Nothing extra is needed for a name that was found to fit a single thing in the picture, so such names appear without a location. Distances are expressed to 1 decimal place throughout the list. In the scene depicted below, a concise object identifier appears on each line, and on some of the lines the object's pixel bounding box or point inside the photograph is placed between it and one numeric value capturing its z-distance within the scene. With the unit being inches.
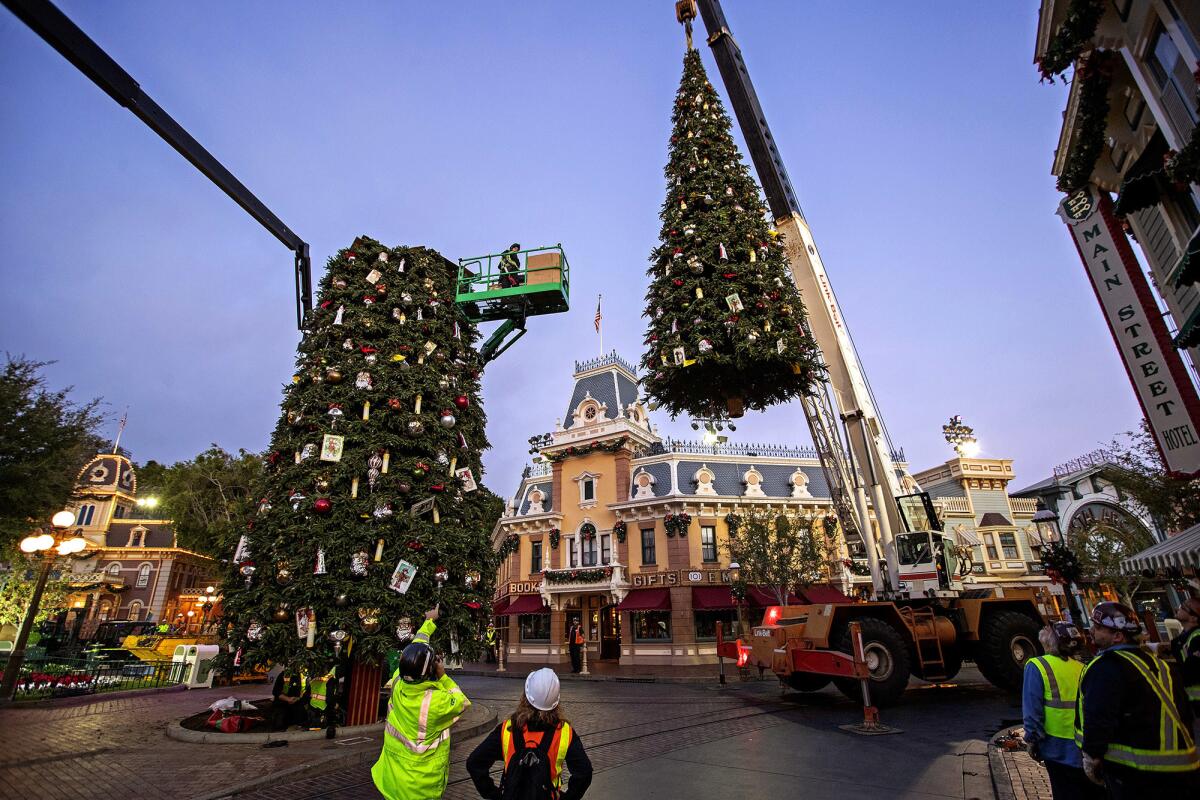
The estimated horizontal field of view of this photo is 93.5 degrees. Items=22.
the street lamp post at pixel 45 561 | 421.7
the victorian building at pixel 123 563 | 1605.6
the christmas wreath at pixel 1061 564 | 599.2
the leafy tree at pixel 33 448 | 557.0
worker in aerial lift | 486.9
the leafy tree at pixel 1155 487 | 620.9
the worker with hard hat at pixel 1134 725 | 130.5
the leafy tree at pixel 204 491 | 1150.3
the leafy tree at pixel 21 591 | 866.8
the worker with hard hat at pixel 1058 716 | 161.6
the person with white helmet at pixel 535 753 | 111.3
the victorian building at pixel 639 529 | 1035.9
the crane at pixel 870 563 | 406.6
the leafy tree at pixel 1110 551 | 1085.4
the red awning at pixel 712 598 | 1000.7
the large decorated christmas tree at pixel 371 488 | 339.0
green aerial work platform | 474.0
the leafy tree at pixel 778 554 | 931.3
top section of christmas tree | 290.7
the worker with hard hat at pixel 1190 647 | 197.3
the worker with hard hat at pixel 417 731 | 150.6
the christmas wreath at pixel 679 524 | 1057.5
